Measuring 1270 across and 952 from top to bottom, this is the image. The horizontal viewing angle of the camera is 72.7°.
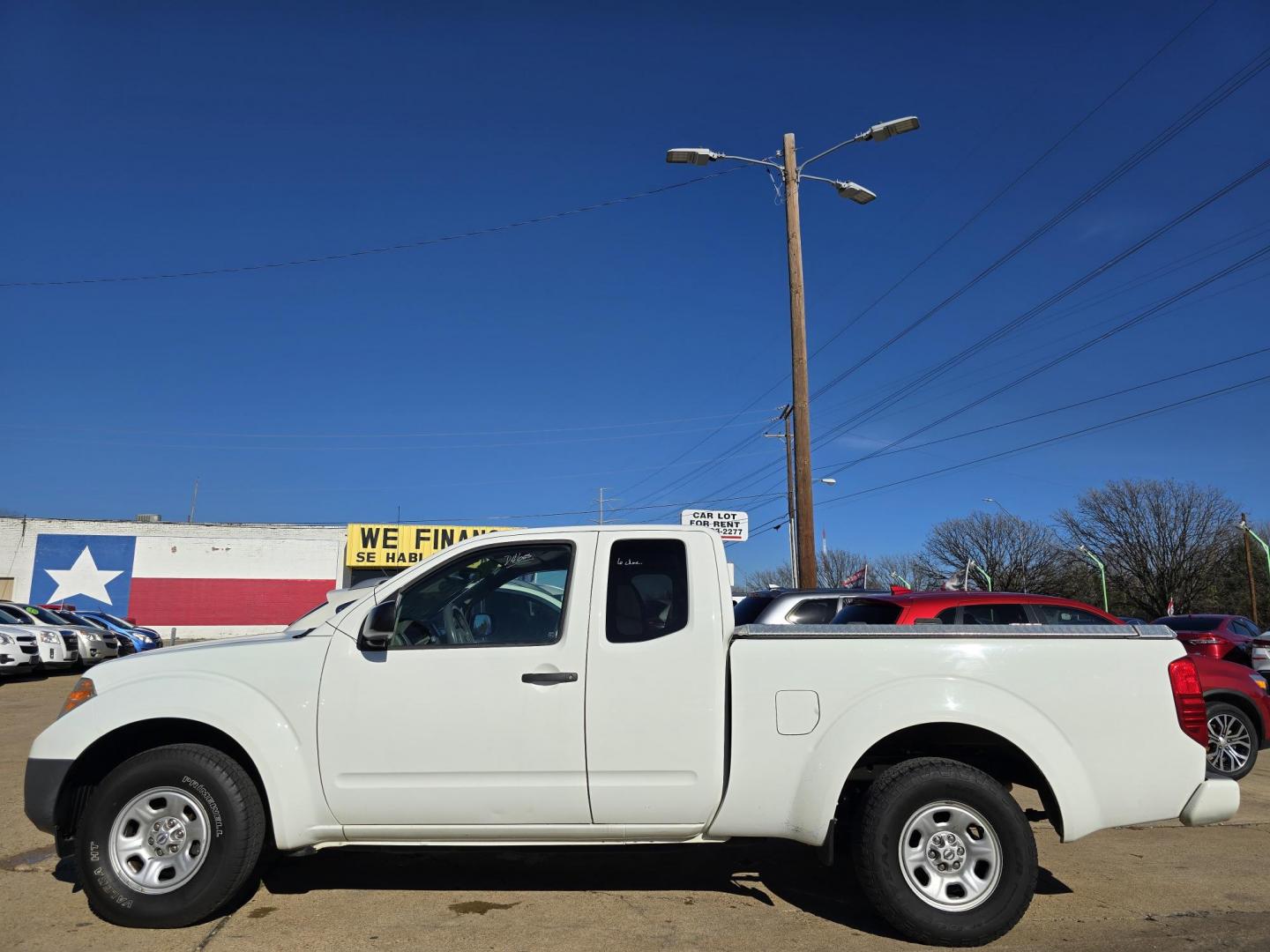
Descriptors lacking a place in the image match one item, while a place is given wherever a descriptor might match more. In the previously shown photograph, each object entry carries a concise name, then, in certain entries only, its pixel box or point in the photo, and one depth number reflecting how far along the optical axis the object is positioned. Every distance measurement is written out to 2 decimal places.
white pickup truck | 4.20
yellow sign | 42.16
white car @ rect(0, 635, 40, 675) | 17.55
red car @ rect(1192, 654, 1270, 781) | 8.34
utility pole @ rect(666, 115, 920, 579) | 13.75
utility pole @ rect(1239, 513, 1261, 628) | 42.31
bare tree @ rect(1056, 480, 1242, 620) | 53.25
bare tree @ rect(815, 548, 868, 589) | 93.94
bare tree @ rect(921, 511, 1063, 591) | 64.38
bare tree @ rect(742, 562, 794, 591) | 77.82
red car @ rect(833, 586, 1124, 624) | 7.77
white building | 39.69
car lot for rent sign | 19.25
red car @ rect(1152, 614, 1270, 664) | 12.37
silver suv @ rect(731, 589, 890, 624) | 9.25
